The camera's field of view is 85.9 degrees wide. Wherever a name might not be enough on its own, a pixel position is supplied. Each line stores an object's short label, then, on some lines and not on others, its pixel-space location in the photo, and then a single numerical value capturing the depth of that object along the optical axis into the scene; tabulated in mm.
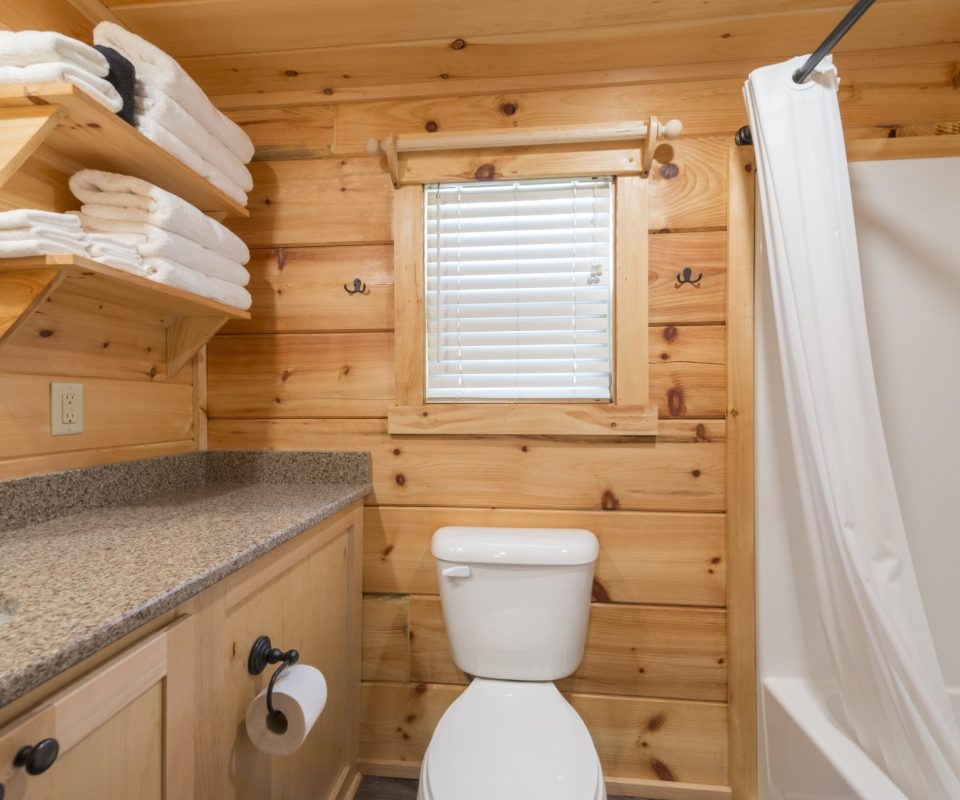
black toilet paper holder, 917
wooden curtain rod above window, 1307
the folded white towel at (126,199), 1010
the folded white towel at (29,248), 809
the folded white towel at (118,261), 918
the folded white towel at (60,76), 826
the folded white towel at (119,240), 922
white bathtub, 962
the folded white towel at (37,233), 818
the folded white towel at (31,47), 829
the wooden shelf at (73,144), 838
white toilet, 1235
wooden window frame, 1383
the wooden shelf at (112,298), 868
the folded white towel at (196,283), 1021
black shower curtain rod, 914
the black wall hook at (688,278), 1400
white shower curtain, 974
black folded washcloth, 935
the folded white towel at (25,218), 814
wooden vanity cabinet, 562
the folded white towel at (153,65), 1016
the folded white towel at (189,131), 1013
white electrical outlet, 1085
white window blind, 1429
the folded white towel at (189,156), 1007
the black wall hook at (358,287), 1509
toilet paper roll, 865
